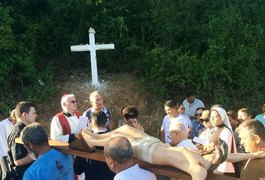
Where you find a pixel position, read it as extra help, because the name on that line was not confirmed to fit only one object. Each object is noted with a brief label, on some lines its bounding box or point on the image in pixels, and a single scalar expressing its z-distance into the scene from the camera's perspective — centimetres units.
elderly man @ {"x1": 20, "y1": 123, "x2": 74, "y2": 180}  201
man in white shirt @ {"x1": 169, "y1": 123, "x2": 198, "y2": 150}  266
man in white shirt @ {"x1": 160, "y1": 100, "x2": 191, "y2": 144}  404
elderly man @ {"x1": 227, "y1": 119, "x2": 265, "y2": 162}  181
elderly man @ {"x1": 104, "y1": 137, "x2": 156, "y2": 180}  171
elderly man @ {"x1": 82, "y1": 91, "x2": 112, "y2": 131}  360
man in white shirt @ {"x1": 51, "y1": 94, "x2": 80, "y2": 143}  299
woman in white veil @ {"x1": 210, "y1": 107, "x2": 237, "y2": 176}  296
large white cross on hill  564
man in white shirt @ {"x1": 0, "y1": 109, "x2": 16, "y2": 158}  366
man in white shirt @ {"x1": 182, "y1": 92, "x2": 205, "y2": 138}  500
